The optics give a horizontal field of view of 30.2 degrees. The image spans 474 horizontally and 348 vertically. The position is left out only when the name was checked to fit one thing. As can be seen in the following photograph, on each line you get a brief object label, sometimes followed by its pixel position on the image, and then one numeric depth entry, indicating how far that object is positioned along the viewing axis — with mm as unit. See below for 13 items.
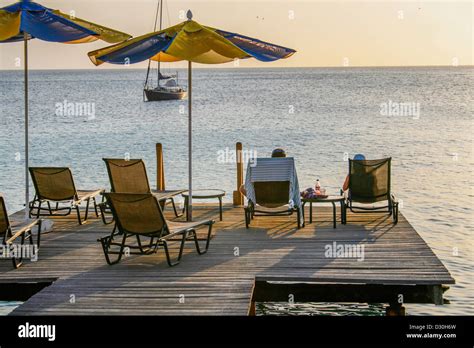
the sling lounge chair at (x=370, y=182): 11805
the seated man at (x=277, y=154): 12102
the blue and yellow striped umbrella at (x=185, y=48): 10477
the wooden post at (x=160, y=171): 13984
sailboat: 75312
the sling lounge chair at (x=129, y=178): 11992
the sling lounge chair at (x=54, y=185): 11836
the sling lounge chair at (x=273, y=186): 11438
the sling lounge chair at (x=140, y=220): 9289
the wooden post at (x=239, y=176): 13547
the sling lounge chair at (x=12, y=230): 9344
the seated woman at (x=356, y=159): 12216
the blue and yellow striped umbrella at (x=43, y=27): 10570
